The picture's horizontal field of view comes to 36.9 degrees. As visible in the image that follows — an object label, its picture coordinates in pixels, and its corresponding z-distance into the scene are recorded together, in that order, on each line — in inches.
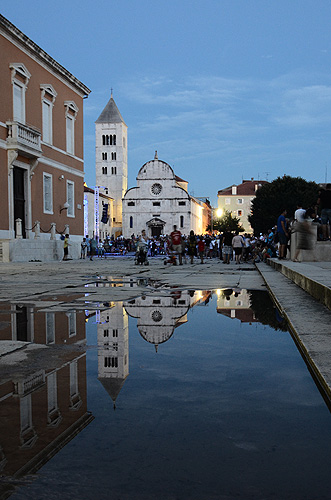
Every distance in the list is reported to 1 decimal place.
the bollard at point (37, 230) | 958.7
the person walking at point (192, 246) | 924.6
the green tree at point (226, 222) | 4215.1
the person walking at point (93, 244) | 1221.9
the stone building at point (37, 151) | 872.3
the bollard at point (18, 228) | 883.6
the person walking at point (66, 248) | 1025.0
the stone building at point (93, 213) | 2987.2
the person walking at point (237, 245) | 911.0
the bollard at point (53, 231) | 1024.2
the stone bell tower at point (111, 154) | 3690.9
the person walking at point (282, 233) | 595.8
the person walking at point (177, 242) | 832.1
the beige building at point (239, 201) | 4697.3
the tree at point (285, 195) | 2561.5
